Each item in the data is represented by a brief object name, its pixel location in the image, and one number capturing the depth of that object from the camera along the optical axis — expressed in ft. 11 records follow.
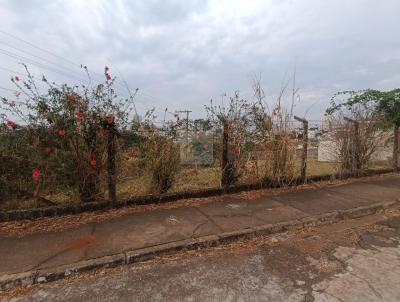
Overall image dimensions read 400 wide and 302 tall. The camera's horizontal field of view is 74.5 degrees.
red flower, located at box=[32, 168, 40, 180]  13.07
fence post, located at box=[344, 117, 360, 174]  24.86
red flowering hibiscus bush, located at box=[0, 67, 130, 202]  13.34
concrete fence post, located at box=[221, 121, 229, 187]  18.15
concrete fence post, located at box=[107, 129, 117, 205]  14.80
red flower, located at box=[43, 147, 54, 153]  13.41
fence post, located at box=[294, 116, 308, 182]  21.12
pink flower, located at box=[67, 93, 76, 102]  13.69
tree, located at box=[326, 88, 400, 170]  43.28
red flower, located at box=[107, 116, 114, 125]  14.43
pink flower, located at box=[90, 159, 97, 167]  14.19
